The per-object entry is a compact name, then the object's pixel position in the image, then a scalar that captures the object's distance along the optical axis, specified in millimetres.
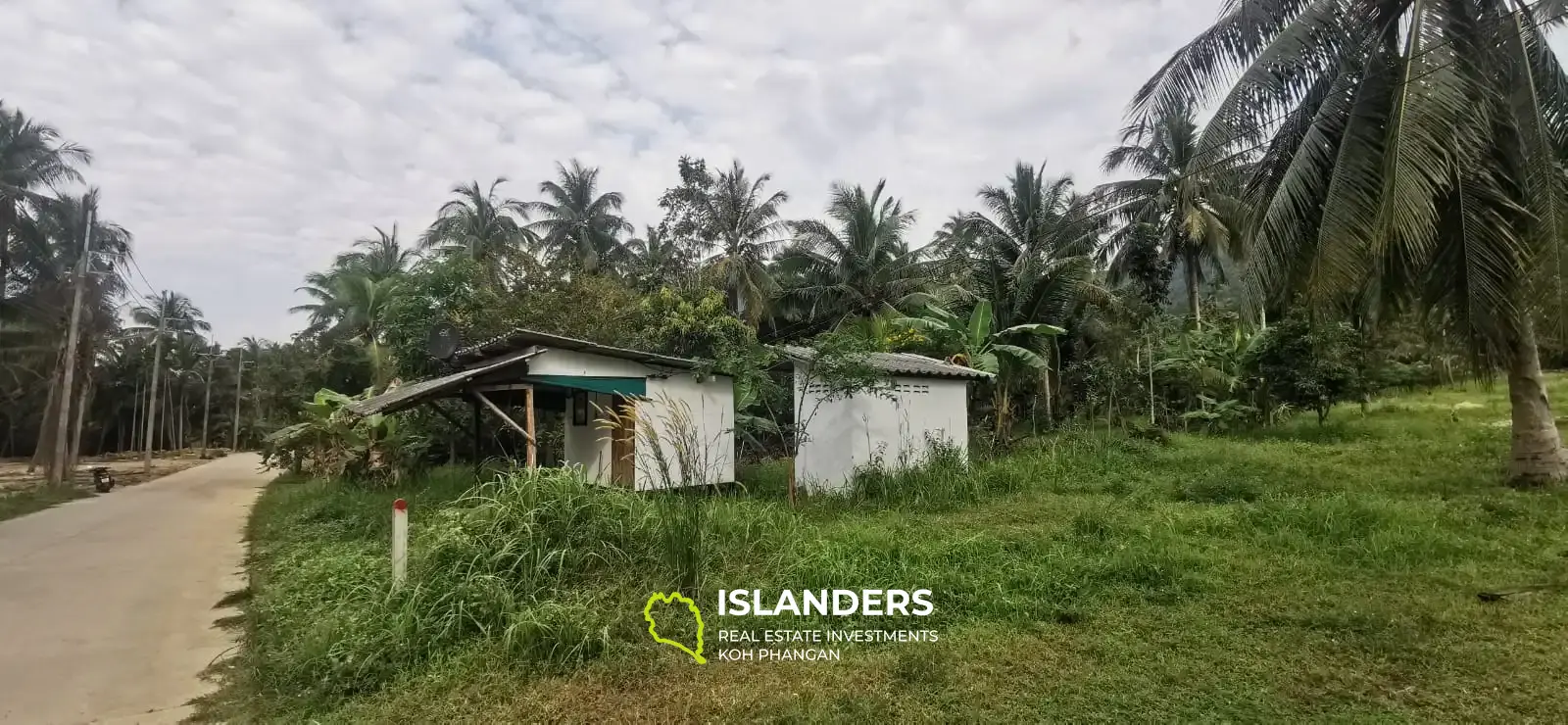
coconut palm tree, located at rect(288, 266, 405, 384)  20578
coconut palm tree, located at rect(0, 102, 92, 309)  17688
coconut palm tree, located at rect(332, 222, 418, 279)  26952
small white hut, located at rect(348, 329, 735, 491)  8734
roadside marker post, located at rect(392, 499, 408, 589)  4504
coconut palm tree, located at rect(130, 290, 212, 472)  34219
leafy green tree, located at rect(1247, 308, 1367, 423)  12297
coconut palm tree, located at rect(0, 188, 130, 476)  17234
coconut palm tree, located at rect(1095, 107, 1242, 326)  17858
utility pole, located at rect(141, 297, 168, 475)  21077
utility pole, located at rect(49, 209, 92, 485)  15344
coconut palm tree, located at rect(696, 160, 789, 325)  20266
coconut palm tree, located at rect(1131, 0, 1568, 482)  5910
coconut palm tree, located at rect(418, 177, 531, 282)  24734
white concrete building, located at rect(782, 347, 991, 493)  9555
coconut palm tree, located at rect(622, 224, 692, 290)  18719
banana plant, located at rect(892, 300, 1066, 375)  12797
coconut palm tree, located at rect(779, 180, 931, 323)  21047
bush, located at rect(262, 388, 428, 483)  12742
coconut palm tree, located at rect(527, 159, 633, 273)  25688
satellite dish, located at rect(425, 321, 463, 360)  12862
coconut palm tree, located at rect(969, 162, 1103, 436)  15422
